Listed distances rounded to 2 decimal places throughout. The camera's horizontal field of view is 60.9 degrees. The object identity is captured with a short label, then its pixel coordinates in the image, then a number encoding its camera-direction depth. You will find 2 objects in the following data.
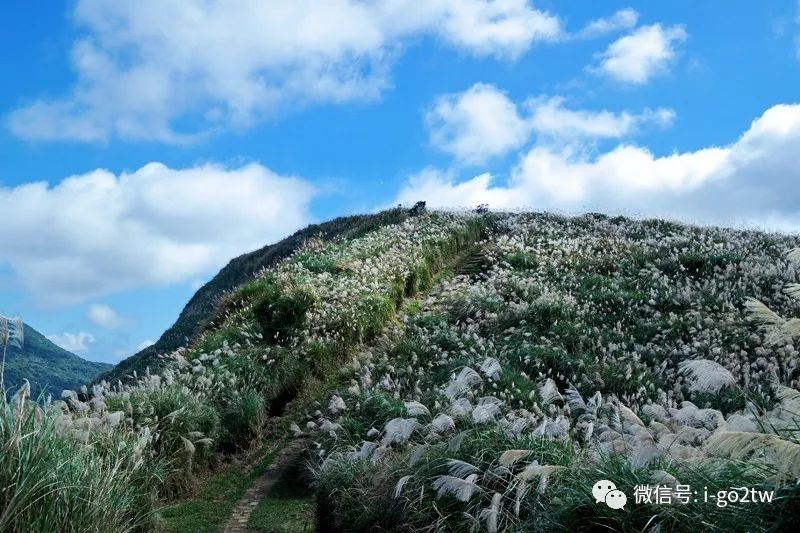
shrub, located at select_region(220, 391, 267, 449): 10.04
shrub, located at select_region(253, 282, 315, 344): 12.64
